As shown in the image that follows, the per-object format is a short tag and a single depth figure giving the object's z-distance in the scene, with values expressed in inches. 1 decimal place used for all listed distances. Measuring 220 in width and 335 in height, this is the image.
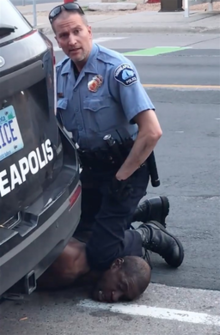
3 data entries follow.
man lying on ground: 318.7
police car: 242.2
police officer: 311.3
